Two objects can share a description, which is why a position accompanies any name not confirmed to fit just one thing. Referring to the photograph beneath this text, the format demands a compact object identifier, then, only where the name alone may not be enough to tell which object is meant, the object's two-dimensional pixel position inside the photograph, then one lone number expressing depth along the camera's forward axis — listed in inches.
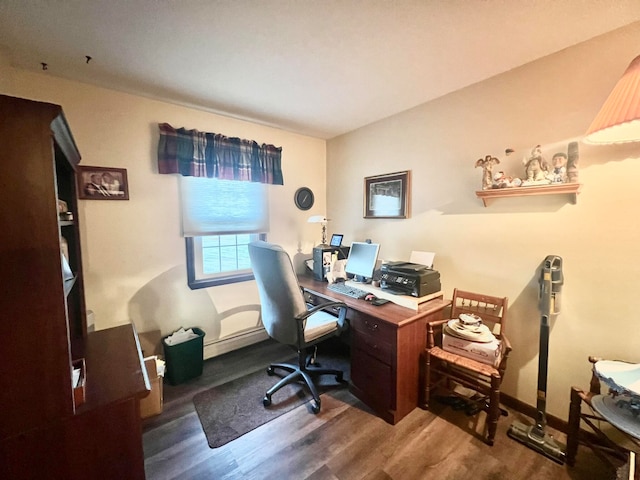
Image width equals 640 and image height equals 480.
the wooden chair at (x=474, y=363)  59.9
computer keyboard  82.6
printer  76.8
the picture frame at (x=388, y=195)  93.2
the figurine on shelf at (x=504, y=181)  64.2
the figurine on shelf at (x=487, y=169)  68.4
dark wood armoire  28.9
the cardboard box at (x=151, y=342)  83.3
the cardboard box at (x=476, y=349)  61.3
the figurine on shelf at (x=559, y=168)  58.4
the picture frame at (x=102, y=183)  71.7
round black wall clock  115.8
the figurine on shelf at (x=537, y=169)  61.4
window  90.4
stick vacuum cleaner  57.9
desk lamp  106.0
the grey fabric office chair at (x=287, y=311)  65.9
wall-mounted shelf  56.6
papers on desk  84.0
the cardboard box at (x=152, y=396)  67.4
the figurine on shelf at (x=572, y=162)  57.0
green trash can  82.0
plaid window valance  82.6
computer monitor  91.7
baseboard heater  97.7
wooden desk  65.7
